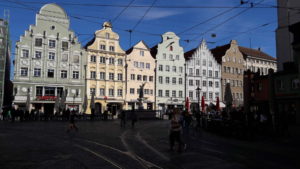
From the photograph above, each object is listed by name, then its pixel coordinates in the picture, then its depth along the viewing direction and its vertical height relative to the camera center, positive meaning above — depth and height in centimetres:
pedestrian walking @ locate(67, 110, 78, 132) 1622 -83
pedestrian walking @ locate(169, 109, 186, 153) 1011 -86
